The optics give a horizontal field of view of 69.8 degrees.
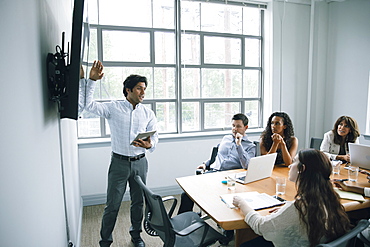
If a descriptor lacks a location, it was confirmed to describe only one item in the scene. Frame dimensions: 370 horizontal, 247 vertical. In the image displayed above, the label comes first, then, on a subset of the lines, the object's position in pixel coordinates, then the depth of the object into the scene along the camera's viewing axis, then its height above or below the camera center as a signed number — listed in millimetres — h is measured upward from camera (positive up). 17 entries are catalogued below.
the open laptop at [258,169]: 2217 -631
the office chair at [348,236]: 1213 -660
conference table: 1659 -742
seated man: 2666 -572
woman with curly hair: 2881 -470
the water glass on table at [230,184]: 2156 -713
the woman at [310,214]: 1377 -621
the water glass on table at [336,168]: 2490 -673
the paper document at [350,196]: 1892 -730
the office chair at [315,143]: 3512 -618
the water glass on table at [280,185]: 1982 -663
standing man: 2469 -456
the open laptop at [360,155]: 2564 -578
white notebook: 1802 -729
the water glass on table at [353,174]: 2258 -661
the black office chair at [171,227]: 1764 -942
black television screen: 1375 +218
